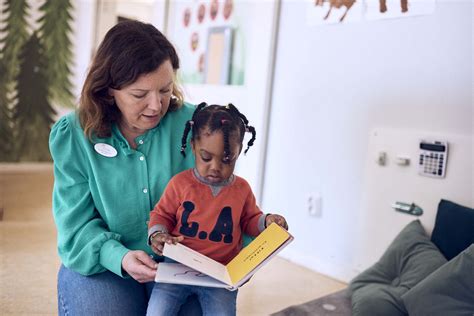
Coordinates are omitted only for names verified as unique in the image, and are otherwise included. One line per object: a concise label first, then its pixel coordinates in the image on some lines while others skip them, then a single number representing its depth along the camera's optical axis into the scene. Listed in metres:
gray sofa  1.57
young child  1.14
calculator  1.94
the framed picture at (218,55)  2.95
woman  1.22
